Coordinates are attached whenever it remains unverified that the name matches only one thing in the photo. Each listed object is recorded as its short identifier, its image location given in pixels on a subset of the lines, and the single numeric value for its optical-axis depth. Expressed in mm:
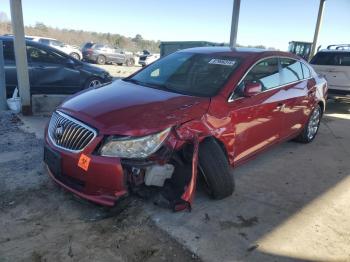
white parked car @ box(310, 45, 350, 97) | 9430
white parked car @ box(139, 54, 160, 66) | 27844
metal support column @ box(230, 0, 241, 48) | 9383
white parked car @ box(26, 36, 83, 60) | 22953
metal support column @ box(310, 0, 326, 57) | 15128
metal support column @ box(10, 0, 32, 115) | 6242
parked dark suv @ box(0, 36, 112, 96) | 7680
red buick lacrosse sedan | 3123
